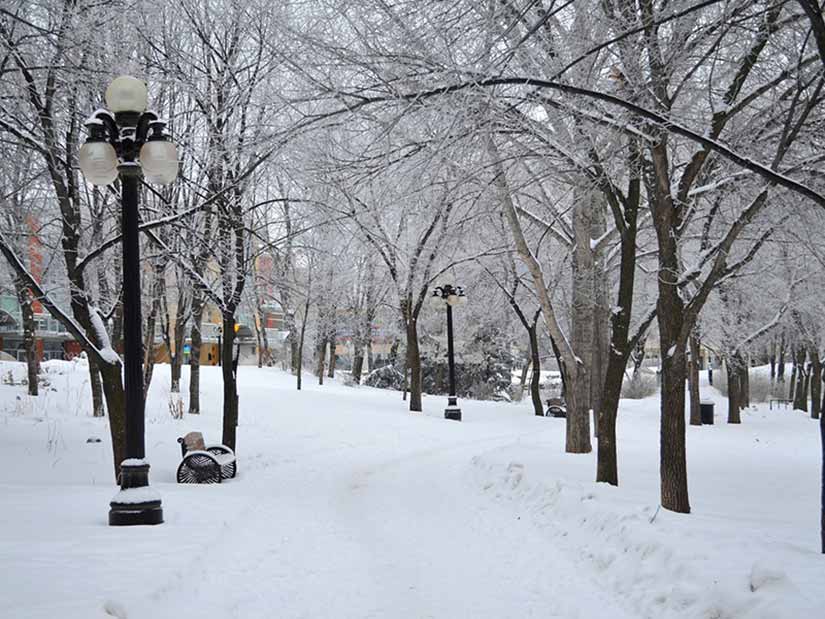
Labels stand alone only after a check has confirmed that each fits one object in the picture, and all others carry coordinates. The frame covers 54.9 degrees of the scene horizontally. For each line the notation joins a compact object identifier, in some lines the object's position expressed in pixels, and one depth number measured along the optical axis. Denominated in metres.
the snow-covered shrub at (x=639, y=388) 41.59
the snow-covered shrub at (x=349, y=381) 38.67
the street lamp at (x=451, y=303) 24.56
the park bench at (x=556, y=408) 28.27
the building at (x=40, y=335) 34.53
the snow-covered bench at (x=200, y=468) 11.59
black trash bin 25.67
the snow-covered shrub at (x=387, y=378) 41.60
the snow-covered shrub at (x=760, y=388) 44.84
